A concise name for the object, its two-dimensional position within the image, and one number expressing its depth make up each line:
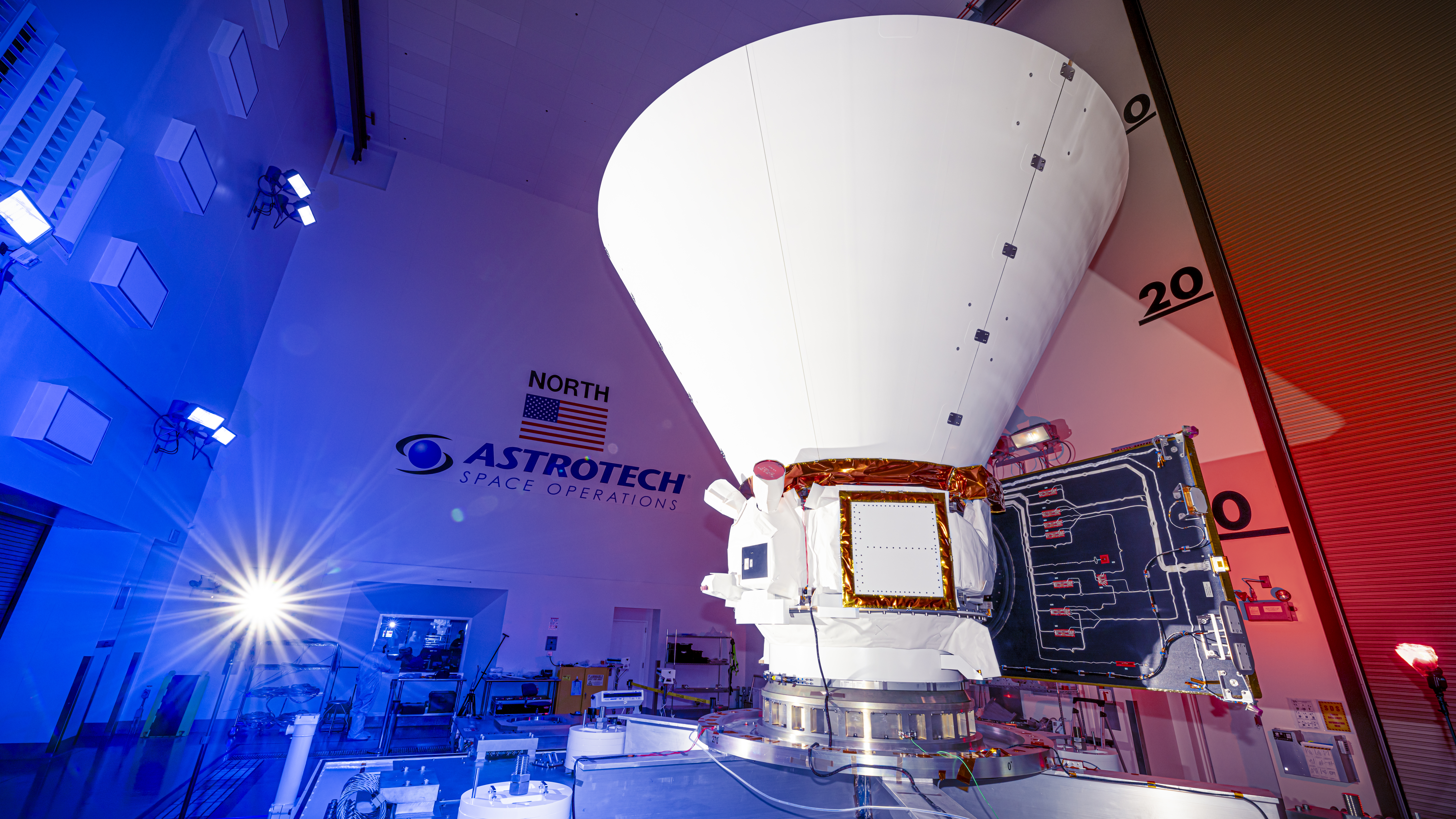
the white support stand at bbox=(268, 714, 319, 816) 4.07
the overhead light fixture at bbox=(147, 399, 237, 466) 4.92
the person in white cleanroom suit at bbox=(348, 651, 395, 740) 7.43
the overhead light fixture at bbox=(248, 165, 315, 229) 5.86
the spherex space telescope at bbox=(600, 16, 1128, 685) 2.34
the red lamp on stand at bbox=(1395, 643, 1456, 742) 3.48
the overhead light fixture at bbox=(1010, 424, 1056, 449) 4.34
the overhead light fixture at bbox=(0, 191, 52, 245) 2.49
